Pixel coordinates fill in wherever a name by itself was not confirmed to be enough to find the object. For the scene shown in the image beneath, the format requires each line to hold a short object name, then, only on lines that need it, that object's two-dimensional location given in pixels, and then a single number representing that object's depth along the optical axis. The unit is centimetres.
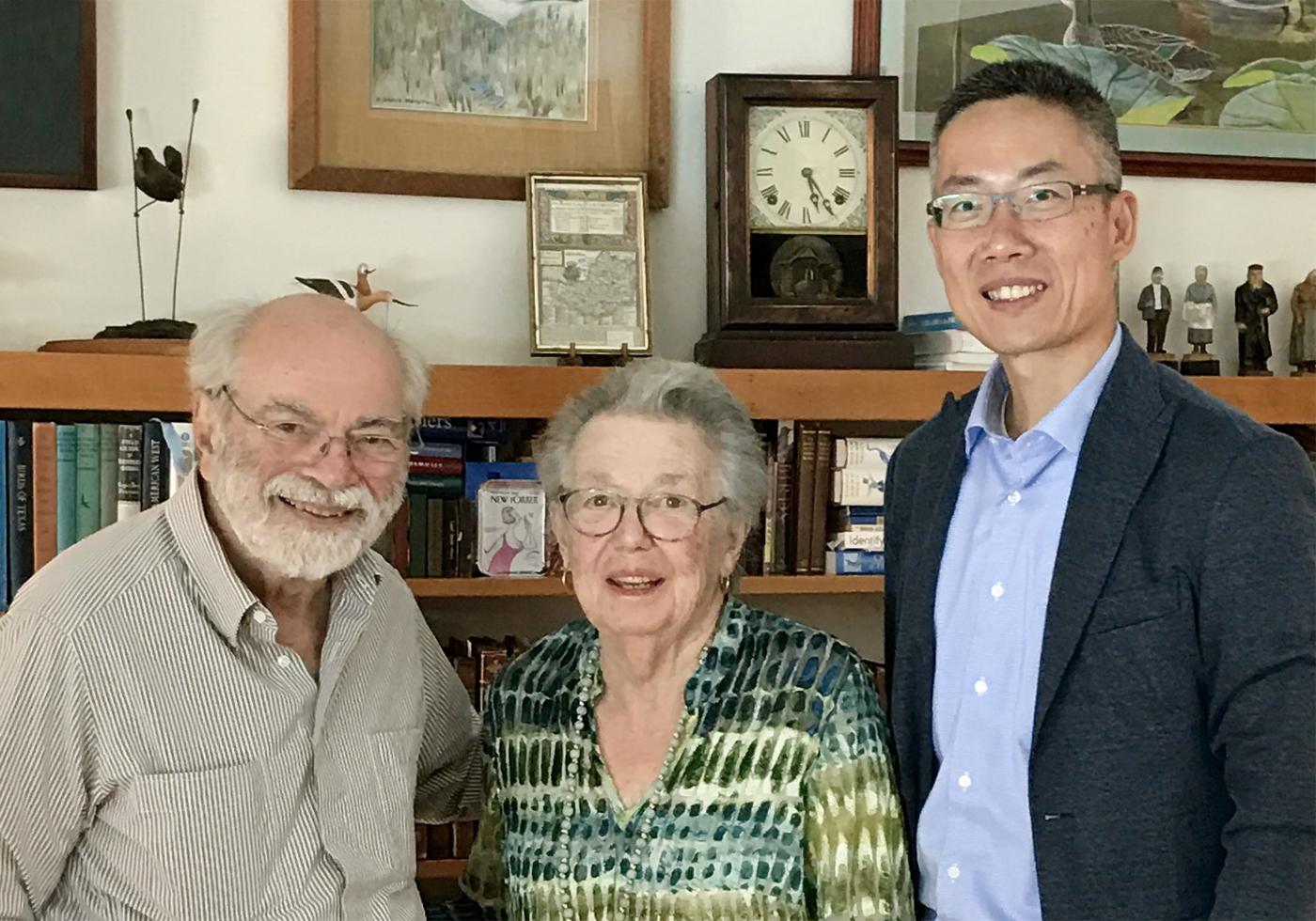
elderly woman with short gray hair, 156
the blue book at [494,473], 229
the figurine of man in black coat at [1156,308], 263
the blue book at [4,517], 206
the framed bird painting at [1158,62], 267
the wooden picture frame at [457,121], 241
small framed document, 239
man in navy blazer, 130
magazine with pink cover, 227
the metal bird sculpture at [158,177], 224
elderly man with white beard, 144
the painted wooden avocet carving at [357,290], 229
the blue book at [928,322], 243
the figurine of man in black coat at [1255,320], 268
